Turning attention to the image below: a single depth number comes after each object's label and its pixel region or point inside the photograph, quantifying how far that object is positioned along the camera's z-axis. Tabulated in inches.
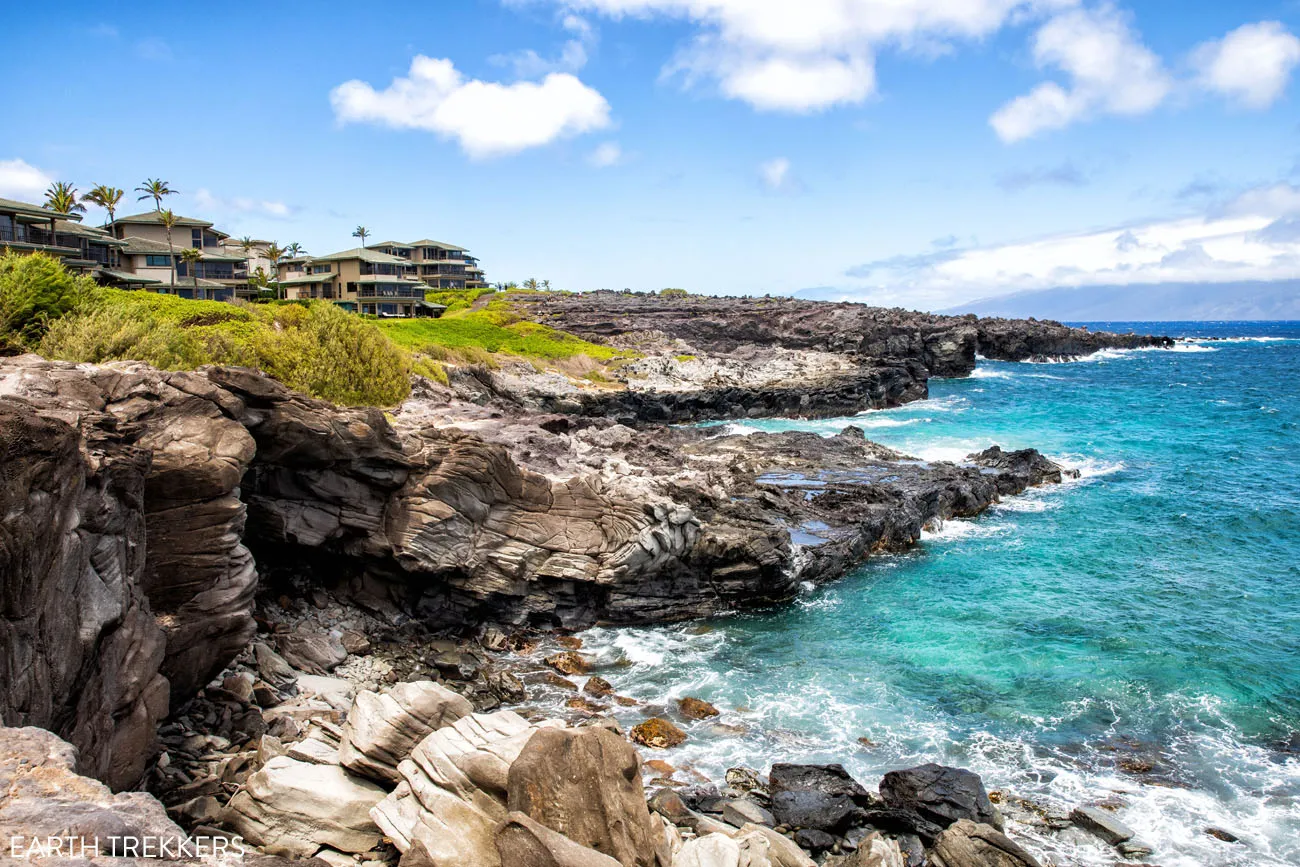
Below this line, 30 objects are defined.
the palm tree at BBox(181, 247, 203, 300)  2999.5
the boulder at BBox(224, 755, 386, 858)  487.8
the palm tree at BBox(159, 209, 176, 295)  2989.4
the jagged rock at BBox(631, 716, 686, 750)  819.4
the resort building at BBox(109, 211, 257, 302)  3051.2
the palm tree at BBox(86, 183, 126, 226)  2962.6
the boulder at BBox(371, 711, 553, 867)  448.5
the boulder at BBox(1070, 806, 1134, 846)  677.9
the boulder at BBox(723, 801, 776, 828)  680.4
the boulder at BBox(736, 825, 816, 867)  527.6
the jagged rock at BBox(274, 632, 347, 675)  874.8
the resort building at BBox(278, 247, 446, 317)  4040.4
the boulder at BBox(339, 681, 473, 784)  537.0
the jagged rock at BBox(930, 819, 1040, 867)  614.5
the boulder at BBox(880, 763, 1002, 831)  692.7
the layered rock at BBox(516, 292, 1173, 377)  4192.9
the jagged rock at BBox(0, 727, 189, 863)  324.8
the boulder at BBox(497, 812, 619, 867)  416.5
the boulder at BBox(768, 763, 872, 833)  691.4
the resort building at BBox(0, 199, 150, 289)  2367.1
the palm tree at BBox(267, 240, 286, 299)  4007.4
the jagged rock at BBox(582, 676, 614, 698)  924.0
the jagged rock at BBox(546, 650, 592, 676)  976.3
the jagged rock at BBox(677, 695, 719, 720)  882.1
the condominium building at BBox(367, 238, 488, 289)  5132.9
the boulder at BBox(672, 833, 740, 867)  498.3
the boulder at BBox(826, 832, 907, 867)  595.2
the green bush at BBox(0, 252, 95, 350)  1118.4
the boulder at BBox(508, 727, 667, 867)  463.2
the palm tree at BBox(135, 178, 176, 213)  3280.0
